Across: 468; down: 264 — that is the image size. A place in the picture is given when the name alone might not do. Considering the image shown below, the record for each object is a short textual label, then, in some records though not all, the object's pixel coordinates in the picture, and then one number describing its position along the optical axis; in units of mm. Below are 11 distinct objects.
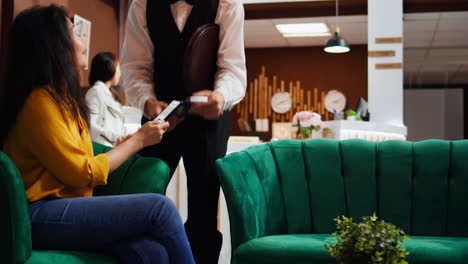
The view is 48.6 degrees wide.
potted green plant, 1271
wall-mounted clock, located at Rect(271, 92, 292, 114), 10002
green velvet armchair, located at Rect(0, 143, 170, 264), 1410
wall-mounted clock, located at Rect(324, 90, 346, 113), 9750
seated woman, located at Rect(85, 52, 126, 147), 3531
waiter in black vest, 1900
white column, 6738
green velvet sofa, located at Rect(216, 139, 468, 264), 2326
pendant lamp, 6828
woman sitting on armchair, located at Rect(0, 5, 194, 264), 1532
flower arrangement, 4551
